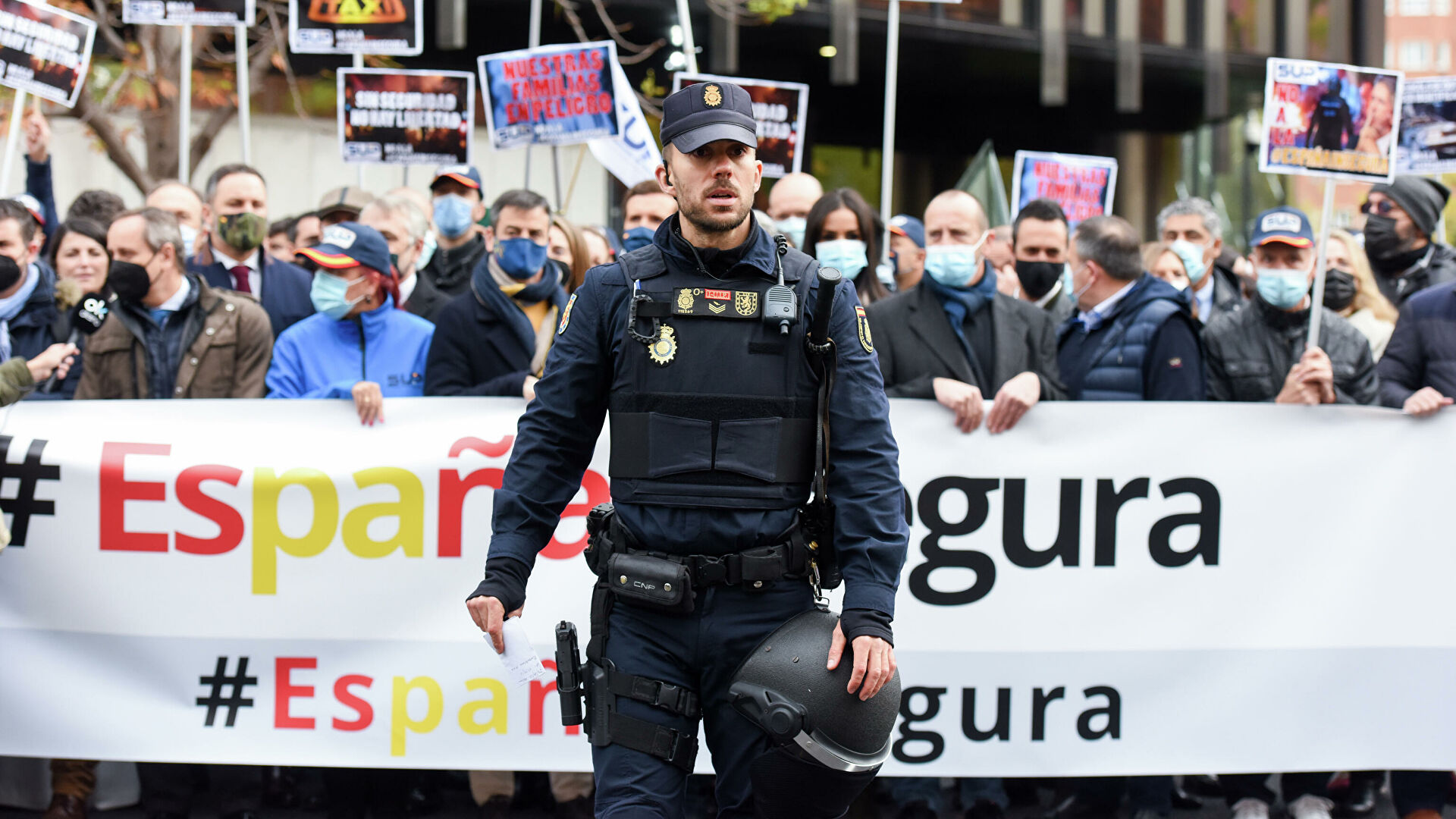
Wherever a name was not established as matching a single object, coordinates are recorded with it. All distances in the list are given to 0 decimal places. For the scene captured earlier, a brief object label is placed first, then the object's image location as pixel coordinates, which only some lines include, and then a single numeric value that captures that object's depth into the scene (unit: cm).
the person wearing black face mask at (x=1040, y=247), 1284
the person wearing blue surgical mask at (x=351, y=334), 1094
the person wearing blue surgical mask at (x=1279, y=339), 1136
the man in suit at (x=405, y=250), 1355
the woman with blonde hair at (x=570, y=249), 1219
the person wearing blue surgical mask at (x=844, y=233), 1140
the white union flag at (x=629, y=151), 1527
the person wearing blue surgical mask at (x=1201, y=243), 1504
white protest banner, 1014
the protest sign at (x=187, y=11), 1478
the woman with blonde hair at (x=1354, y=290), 1394
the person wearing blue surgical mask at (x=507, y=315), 1098
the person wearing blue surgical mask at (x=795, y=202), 1324
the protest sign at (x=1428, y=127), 1495
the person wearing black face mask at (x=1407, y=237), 1455
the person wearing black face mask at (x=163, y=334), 1113
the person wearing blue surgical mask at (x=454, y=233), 1466
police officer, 660
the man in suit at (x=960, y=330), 1070
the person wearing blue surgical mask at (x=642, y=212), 1323
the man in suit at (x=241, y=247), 1356
